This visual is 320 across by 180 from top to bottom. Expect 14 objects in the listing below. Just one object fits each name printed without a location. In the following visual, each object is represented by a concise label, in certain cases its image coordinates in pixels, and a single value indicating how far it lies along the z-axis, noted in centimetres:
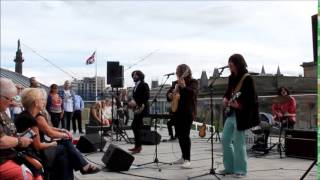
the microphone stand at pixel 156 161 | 790
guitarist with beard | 914
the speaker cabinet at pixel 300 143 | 879
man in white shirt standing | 1407
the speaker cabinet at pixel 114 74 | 1212
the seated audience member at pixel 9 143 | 402
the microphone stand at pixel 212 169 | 678
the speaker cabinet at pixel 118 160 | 711
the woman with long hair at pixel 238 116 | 655
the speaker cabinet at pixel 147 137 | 1134
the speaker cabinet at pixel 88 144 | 975
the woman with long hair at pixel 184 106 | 741
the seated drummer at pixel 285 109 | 1009
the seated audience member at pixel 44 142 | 479
